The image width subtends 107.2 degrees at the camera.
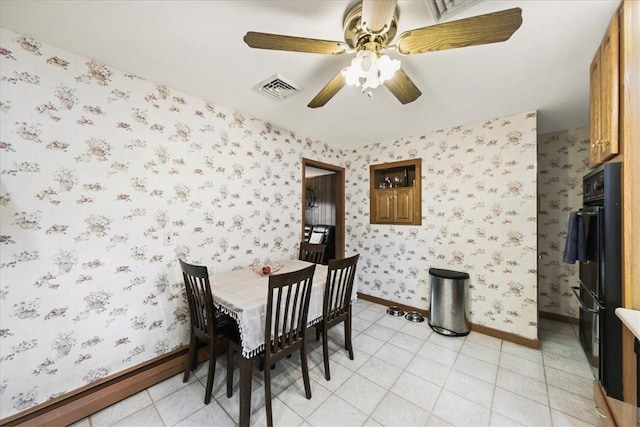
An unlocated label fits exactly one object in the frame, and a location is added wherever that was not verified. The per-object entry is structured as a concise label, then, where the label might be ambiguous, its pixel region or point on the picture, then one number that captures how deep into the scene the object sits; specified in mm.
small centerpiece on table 2137
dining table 1393
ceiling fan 954
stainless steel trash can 2535
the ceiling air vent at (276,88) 1784
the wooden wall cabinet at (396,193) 3062
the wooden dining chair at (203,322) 1523
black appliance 1250
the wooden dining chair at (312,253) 2697
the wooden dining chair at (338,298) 1823
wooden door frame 3796
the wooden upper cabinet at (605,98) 1227
